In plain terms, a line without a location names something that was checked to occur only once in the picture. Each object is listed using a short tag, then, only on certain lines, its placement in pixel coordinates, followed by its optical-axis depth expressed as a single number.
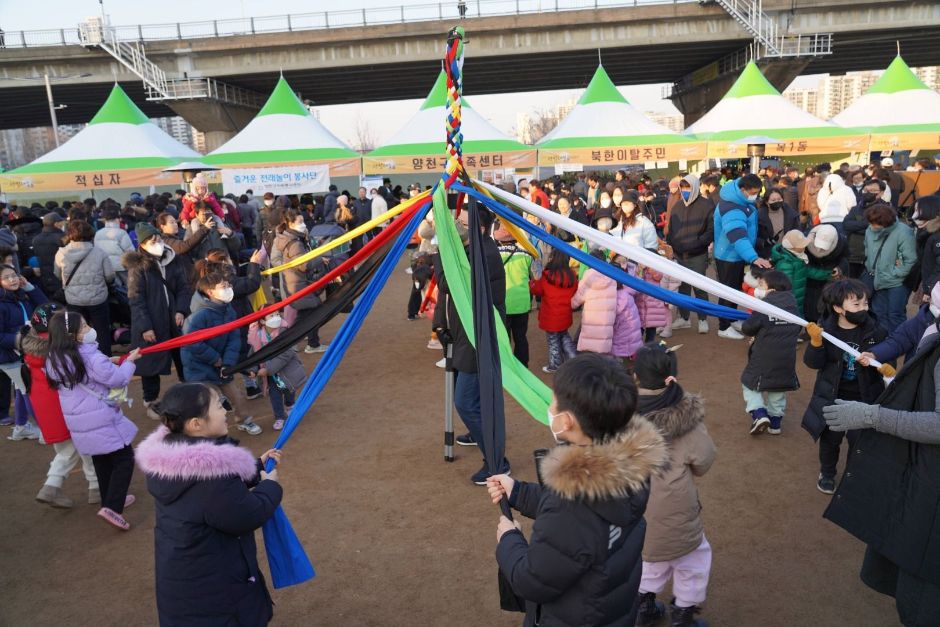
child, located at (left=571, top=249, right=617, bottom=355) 6.53
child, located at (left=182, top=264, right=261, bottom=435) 5.22
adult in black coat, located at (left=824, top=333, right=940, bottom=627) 2.58
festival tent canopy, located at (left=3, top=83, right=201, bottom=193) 13.35
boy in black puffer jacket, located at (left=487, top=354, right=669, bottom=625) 1.87
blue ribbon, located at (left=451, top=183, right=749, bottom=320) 3.67
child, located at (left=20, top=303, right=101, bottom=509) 4.30
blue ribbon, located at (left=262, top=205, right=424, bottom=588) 2.96
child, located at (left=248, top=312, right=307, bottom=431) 5.80
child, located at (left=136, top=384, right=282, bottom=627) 2.39
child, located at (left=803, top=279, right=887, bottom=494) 4.00
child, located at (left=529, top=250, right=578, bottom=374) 6.86
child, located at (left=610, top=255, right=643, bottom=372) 6.70
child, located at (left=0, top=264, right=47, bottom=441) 5.75
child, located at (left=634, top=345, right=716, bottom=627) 3.00
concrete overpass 28.00
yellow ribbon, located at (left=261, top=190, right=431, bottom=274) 4.41
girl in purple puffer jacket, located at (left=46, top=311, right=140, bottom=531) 4.09
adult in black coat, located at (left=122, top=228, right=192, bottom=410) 6.18
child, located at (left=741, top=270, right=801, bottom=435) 5.22
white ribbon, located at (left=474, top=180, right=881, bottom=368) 3.33
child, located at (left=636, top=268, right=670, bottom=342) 7.40
